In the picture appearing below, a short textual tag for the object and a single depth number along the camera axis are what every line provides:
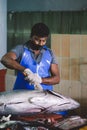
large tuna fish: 2.57
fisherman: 3.04
